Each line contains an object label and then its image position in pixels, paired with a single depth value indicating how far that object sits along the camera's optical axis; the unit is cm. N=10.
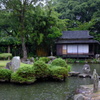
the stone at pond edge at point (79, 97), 735
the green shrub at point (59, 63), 1441
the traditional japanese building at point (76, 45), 2882
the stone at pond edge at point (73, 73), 1484
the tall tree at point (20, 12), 2397
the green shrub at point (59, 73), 1249
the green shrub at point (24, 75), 1138
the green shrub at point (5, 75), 1191
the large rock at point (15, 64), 1284
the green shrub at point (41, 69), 1247
